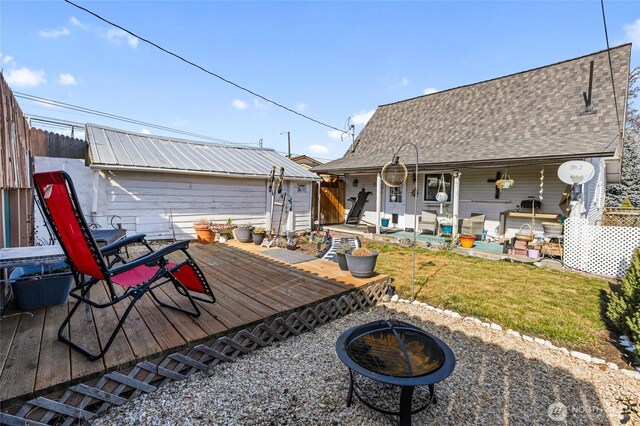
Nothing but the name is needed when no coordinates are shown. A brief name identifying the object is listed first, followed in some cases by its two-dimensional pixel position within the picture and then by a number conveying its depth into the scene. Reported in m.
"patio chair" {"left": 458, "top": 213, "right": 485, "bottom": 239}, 8.37
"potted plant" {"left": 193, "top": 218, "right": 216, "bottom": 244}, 7.45
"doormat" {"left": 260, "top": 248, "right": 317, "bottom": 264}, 5.38
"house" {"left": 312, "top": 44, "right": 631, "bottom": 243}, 7.02
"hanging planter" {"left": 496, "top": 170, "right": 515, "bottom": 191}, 7.38
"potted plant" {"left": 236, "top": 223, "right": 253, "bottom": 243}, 7.05
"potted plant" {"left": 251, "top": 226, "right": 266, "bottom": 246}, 6.83
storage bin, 2.73
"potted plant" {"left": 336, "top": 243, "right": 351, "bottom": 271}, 4.49
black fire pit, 1.81
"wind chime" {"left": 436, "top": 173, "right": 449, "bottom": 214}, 9.13
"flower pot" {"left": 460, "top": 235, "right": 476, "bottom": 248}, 7.80
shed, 6.75
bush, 3.16
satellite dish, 5.96
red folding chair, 1.93
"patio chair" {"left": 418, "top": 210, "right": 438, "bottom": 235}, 9.29
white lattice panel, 5.52
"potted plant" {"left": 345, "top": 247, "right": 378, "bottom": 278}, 4.11
